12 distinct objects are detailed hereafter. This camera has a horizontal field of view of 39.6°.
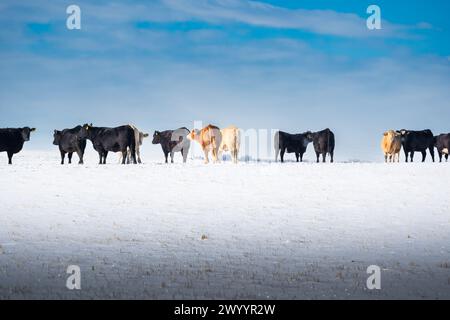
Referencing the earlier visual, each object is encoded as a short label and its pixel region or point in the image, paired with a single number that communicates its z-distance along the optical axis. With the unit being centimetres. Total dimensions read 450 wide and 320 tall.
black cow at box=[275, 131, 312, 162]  4809
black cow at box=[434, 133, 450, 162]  5247
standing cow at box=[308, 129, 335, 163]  4853
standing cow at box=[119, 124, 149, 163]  4007
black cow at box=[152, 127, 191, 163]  4775
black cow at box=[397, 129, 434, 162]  4791
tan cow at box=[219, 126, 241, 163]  3922
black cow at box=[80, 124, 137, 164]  3894
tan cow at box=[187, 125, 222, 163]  3894
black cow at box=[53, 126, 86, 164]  3925
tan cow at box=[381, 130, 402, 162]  4481
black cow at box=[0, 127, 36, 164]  4016
